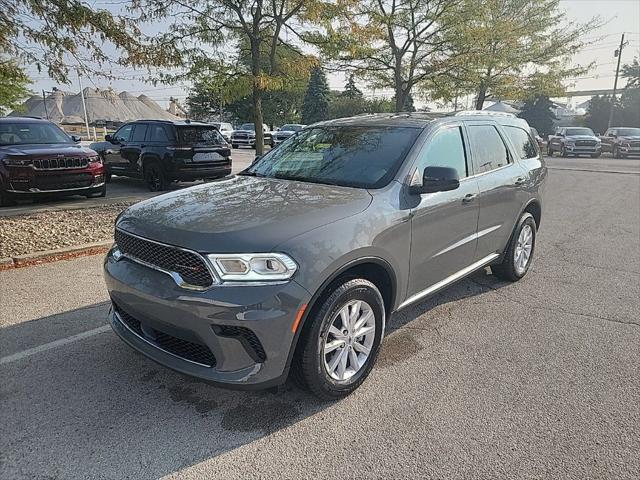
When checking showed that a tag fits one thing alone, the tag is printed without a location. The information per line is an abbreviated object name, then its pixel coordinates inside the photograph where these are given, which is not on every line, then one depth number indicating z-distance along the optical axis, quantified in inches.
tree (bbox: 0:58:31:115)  235.5
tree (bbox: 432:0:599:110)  579.4
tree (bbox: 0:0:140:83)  211.6
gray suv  94.9
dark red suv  307.7
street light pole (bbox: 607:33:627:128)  1612.9
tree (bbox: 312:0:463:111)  546.3
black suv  401.1
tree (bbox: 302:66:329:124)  1962.4
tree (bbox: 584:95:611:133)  1771.7
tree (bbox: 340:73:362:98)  1825.8
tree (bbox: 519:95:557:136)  1637.6
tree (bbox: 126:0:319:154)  354.0
